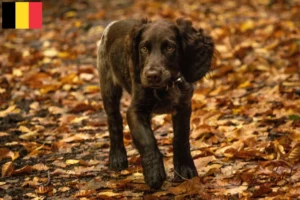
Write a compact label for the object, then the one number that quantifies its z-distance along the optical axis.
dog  9.10
